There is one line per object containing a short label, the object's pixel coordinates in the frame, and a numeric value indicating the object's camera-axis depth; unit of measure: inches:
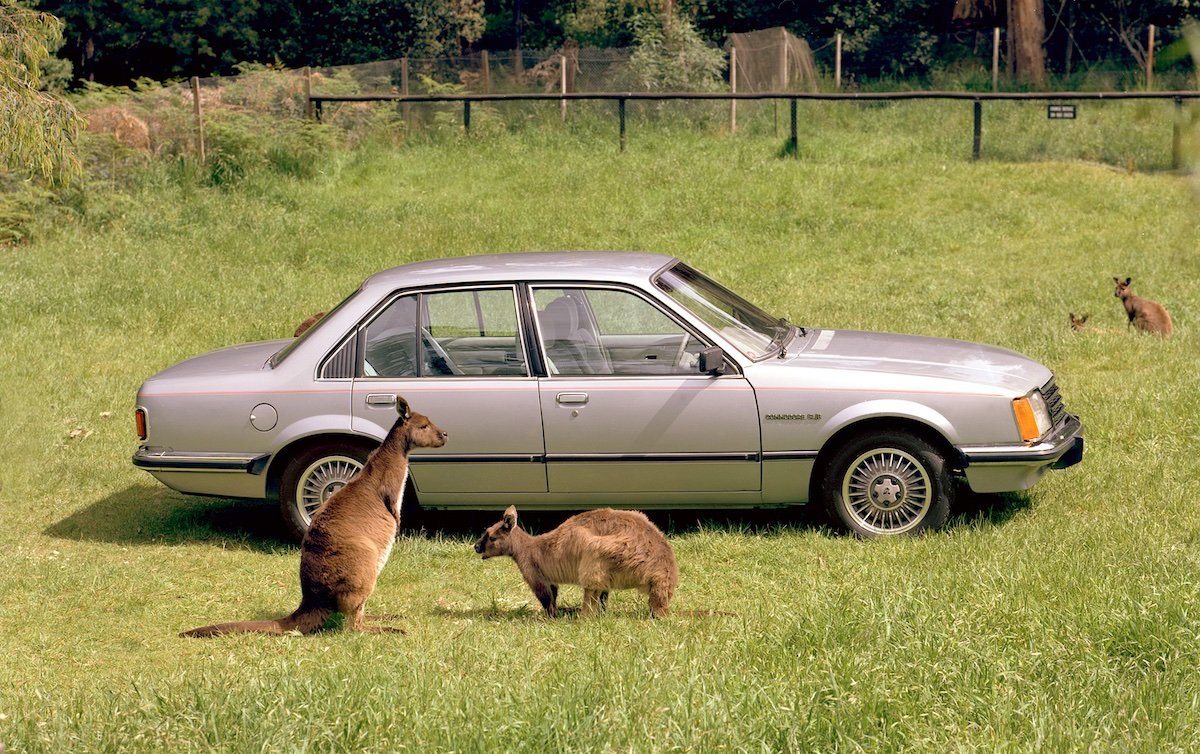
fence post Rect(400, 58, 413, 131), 979.9
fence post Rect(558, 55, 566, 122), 984.3
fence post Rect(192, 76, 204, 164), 877.2
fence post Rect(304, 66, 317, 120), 943.7
